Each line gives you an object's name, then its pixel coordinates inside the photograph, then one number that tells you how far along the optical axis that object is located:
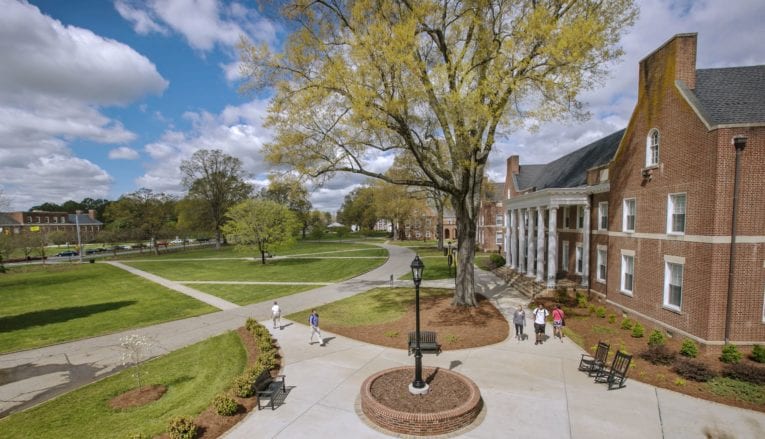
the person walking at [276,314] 16.06
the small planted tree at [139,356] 11.61
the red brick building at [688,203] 11.43
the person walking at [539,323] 13.45
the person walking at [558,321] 14.13
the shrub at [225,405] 8.59
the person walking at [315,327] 13.70
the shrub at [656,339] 12.69
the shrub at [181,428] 7.40
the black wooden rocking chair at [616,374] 9.78
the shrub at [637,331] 13.97
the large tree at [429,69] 13.12
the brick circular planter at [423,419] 7.80
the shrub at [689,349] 11.59
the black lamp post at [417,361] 9.21
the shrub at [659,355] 11.27
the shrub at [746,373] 9.71
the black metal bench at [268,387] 9.01
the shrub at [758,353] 11.03
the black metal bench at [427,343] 12.54
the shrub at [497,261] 33.72
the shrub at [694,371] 10.05
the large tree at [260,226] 38.81
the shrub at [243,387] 9.58
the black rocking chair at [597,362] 10.55
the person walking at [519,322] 13.81
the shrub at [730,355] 11.00
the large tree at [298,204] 83.50
